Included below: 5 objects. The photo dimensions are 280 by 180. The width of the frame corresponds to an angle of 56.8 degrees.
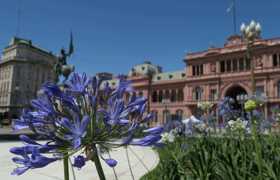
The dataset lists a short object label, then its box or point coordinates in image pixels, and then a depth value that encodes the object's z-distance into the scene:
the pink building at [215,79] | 38.75
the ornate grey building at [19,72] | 72.00
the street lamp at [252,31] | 6.11
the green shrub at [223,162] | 2.84
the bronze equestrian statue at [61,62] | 15.81
